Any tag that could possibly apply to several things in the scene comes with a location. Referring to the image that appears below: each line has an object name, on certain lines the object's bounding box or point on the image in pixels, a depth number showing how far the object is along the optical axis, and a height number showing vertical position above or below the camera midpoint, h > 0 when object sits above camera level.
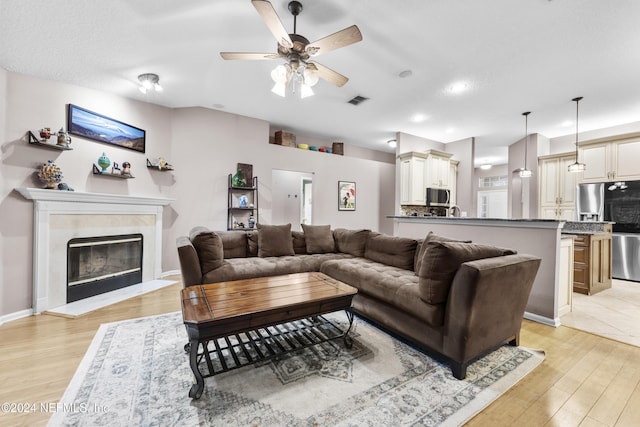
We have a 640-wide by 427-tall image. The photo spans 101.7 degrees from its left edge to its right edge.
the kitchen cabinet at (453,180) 6.18 +0.82
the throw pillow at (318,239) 4.02 -0.42
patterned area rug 1.40 -1.10
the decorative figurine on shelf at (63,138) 2.99 +0.83
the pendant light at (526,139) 4.58 +1.71
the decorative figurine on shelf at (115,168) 3.60 +0.59
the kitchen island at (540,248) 2.65 -0.36
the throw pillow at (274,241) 3.66 -0.41
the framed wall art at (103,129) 3.24 +1.10
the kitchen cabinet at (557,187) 5.25 +0.58
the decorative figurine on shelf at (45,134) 2.88 +0.84
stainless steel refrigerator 4.29 -0.16
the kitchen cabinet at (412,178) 5.53 +0.75
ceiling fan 1.88 +1.34
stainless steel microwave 5.76 +0.37
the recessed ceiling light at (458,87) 3.49 +1.75
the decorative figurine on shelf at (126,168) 3.68 +0.60
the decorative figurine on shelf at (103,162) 3.45 +0.64
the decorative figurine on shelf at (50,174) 2.92 +0.40
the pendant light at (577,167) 4.29 +0.80
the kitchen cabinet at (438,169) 5.71 +1.00
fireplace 2.87 -0.18
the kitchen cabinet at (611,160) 4.43 +1.00
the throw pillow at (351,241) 3.79 -0.42
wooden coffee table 1.55 -0.67
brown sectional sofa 1.73 -0.62
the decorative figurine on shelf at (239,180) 4.59 +0.57
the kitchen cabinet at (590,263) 3.59 -0.68
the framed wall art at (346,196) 6.00 +0.40
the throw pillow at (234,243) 3.54 -0.44
